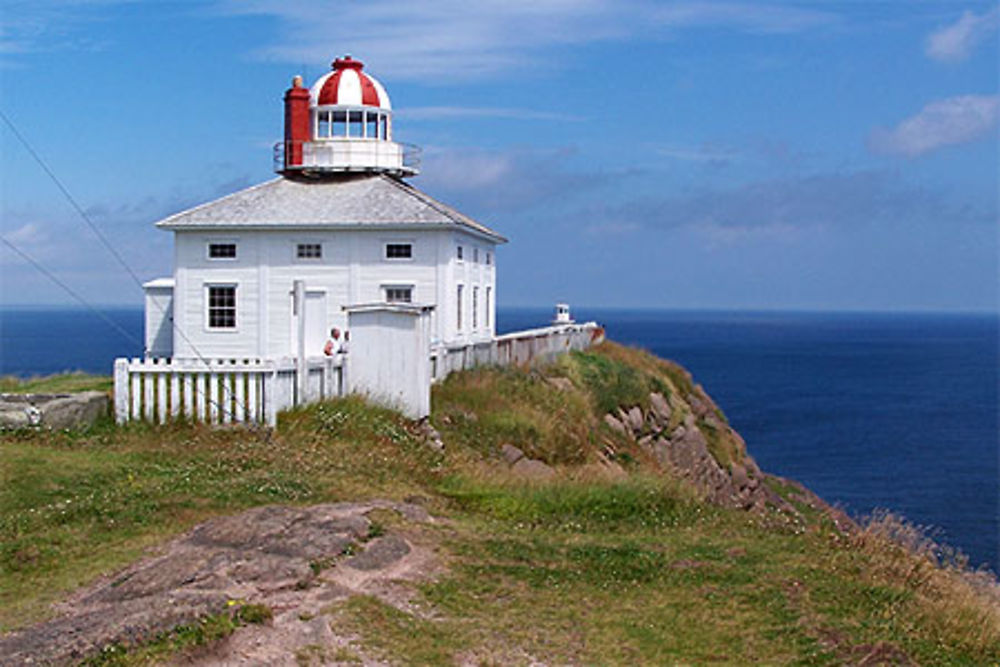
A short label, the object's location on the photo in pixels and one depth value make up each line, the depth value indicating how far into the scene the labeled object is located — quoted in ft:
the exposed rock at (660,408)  104.12
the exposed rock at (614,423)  91.25
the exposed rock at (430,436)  61.72
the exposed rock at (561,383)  90.13
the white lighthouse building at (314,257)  97.25
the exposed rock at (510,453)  66.49
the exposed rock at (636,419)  96.68
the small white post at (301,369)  61.62
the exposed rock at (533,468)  62.46
